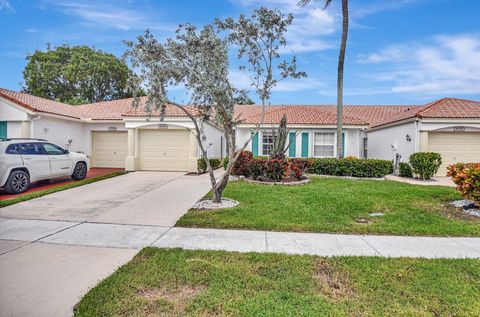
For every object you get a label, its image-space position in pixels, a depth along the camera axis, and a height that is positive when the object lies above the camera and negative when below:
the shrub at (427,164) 13.91 -0.32
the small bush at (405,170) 15.08 -0.67
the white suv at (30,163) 9.73 -0.29
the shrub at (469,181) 7.48 -0.62
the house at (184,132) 15.22 +1.39
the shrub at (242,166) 13.27 -0.46
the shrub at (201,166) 15.91 -0.56
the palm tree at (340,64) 14.83 +4.80
